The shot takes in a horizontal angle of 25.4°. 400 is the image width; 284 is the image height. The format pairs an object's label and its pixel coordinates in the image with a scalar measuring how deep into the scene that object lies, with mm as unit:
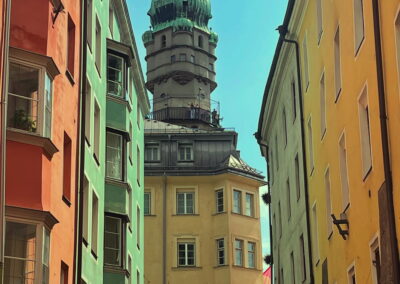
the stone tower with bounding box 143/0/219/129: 85438
